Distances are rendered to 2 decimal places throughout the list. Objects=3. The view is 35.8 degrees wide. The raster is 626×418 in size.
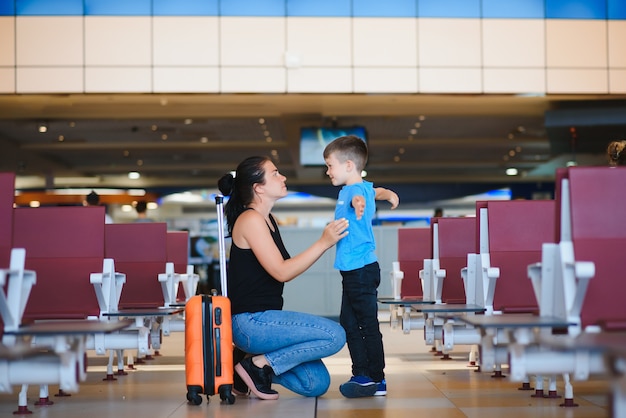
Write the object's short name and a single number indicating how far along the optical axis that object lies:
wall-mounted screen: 18.84
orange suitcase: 4.93
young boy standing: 5.15
